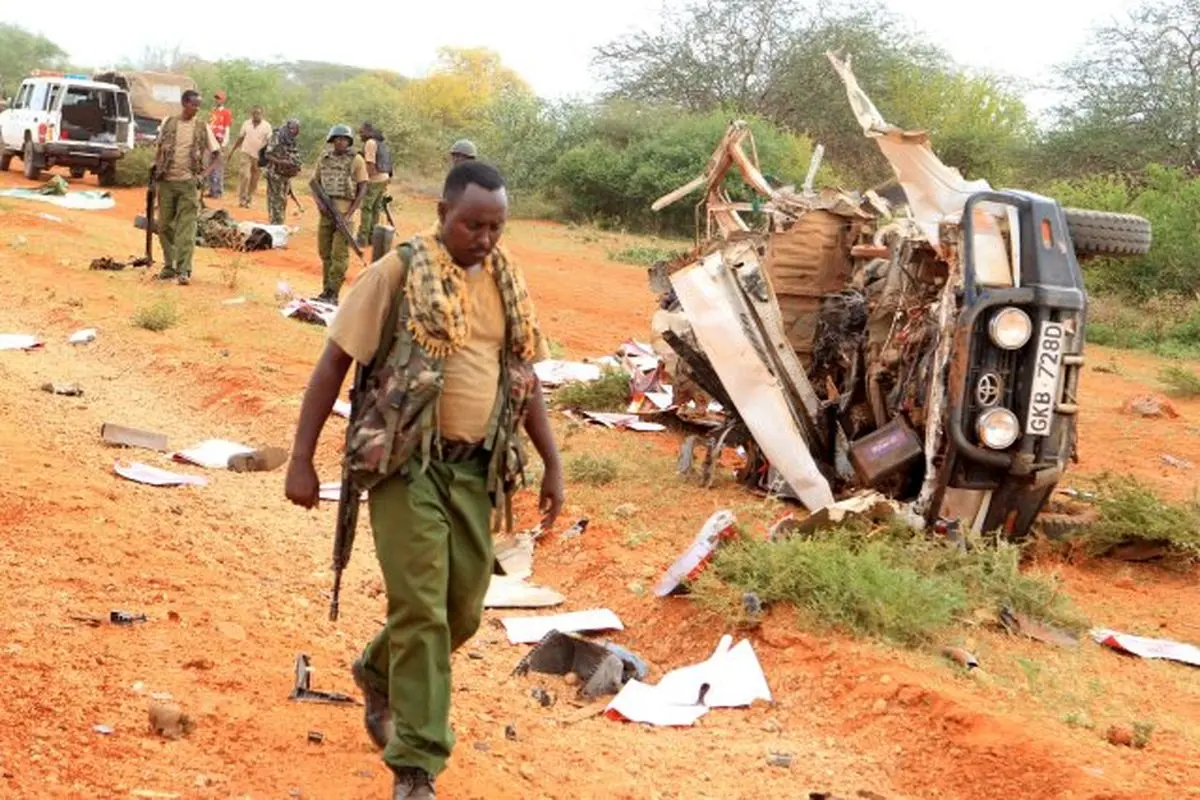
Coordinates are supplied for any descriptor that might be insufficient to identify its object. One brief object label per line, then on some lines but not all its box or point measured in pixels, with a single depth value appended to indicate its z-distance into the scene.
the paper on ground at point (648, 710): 5.05
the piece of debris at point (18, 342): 11.38
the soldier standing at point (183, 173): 14.40
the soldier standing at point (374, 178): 17.08
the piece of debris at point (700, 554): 6.08
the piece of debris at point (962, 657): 5.43
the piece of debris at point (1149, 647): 6.01
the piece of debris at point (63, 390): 9.74
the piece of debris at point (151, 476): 7.59
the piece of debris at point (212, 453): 8.26
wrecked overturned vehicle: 6.61
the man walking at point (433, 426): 3.82
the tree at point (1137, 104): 27.67
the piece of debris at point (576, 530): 7.24
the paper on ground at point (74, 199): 24.42
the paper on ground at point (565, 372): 11.64
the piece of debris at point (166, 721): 4.19
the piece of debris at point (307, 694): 4.66
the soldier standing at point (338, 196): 14.17
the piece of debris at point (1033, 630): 5.87
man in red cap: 27.98
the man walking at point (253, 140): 25.67
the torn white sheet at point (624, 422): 10.17
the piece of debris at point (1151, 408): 13.10
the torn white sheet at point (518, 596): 6.34
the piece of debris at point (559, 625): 5.91
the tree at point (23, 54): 61.78
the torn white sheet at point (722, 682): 5.25
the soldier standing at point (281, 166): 22.17
